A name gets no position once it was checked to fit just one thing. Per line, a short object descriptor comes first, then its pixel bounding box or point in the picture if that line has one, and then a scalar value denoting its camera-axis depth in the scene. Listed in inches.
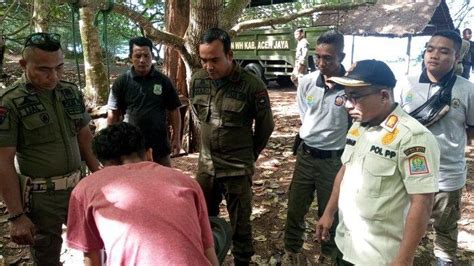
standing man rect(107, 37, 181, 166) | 143.9
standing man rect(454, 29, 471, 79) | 314.6
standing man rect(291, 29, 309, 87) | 419.6
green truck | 502.0
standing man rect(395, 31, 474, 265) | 104.7
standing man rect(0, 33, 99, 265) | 88.1
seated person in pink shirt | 55.6
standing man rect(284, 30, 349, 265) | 111.7
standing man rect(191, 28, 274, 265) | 111.3
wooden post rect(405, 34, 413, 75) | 399.9
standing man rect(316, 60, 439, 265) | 67.3
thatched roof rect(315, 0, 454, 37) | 400.2
